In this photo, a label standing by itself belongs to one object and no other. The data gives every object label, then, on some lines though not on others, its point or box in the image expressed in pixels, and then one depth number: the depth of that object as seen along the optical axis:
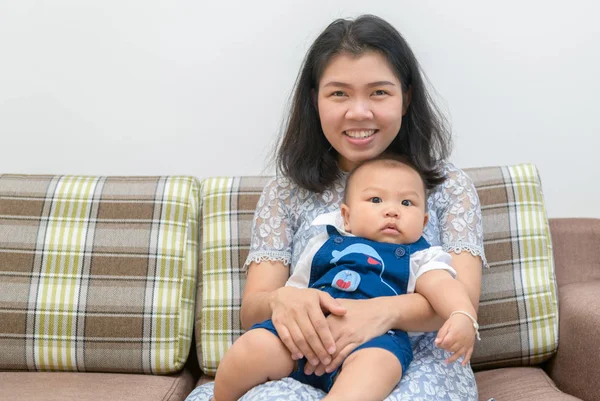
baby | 1.40
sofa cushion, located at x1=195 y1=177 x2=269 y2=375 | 2.00
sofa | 1.96
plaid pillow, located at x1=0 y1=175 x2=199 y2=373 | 2.00
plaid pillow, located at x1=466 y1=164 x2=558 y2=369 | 1.95
